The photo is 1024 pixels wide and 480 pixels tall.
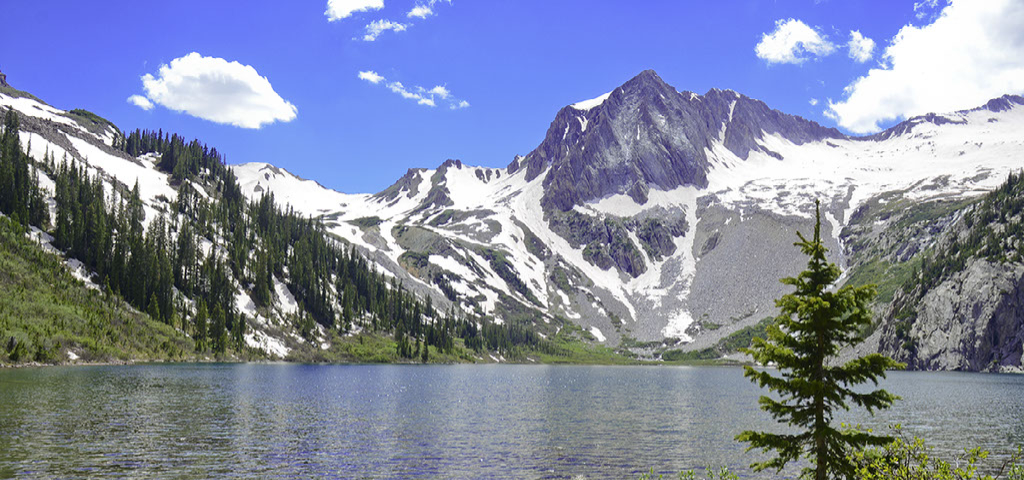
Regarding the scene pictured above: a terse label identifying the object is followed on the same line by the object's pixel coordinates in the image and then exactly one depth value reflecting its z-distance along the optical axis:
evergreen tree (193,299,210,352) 168.38
